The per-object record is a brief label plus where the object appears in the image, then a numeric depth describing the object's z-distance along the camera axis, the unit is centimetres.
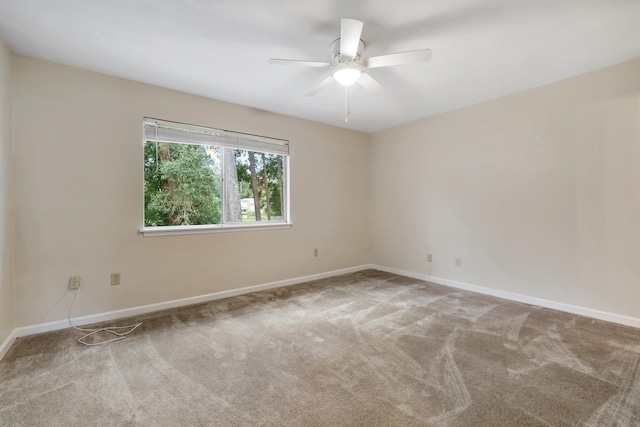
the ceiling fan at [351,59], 175
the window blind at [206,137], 300
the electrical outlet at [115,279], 272
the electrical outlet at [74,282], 254
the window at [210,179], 307
